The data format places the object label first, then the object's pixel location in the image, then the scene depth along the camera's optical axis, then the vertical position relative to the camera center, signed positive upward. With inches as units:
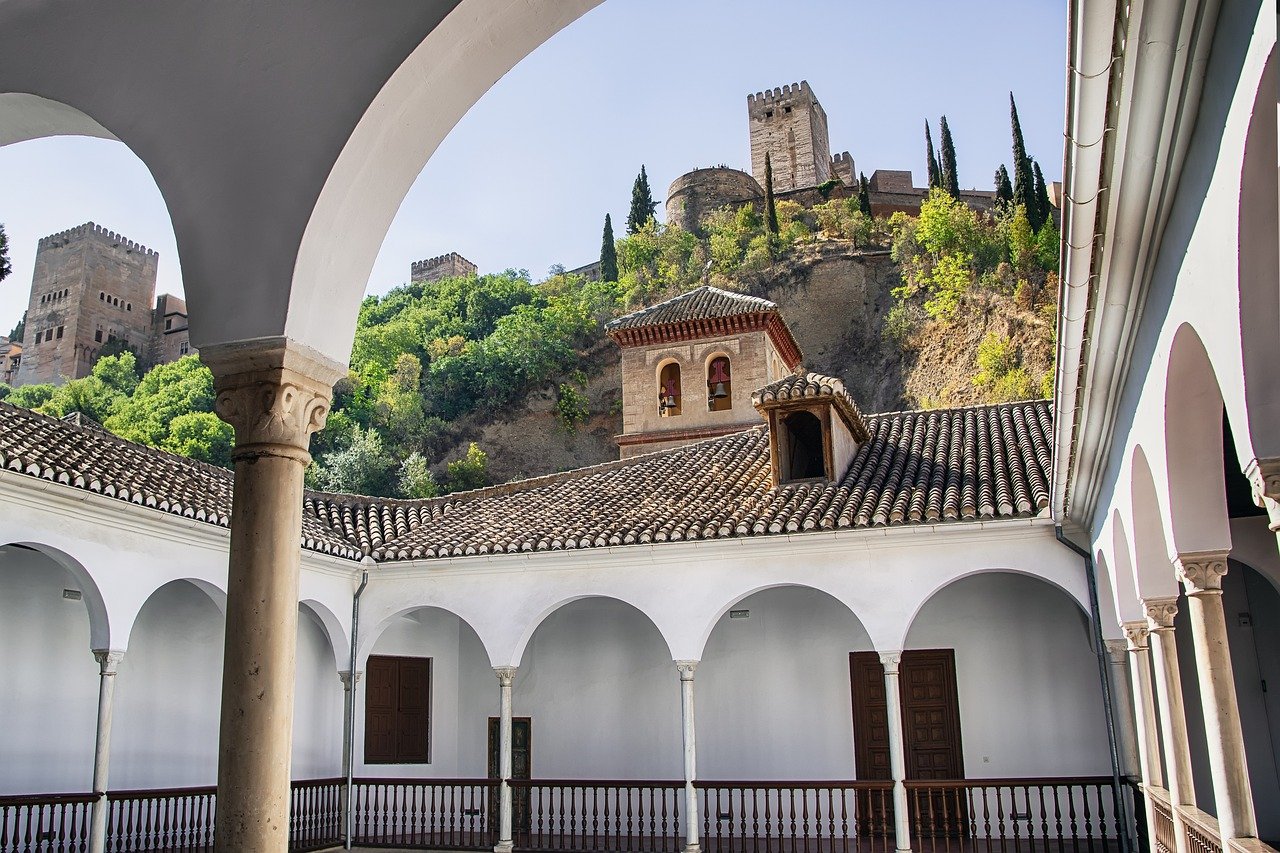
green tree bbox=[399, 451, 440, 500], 1691.7 +335.2
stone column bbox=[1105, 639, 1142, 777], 452.4 -13.5
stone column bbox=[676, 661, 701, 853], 481.1 -27.2
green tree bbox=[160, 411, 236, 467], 1852.9 +454.4
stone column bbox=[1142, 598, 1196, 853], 322.3 -9.0
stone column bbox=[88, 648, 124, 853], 410.3 -12.0
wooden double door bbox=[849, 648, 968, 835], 538.6 -15.3
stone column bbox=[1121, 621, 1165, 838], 383.9 -12.5
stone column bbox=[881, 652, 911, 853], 451.8 -26.8
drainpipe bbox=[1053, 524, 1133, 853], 449.4 +10.0
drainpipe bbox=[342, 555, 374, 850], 546.6 -16.2
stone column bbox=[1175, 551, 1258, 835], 250.7 -2.1
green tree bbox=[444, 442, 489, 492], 1745.8 +353.2
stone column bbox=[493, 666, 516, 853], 505.0 -40.1
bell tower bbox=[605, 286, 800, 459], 1003.9 +297.0
